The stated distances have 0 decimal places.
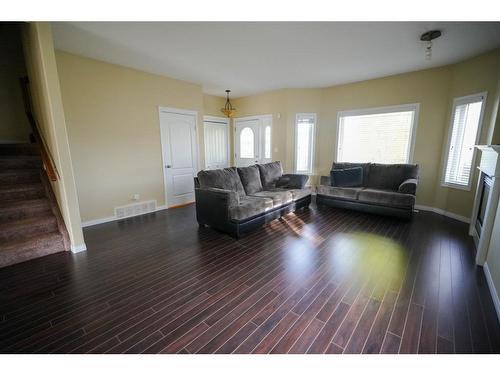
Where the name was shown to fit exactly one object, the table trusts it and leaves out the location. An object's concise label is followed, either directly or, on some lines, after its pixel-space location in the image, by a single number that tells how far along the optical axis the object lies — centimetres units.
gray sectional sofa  315
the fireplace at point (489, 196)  226
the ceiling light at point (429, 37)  276
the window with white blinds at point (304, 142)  566
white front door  611
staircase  263
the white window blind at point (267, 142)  606
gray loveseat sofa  377
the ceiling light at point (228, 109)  619
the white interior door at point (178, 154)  471
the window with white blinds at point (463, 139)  361
